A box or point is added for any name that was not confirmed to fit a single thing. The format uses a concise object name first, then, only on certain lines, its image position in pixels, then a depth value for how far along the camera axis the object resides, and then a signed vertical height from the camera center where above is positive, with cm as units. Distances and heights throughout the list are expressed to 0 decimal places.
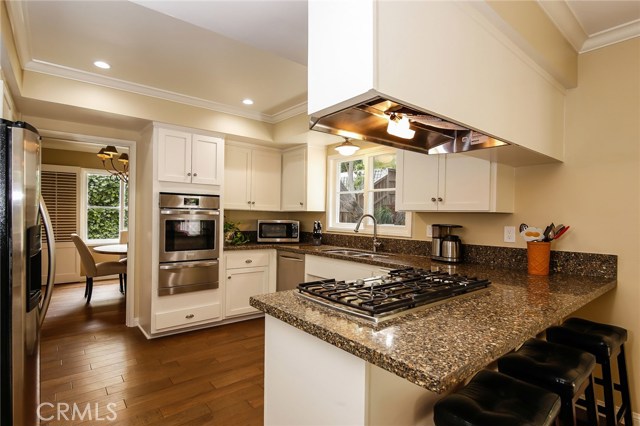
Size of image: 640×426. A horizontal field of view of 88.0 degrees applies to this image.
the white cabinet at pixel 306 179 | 411 +41
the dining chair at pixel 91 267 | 434 -79
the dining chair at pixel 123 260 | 497 -73
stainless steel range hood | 141 +41
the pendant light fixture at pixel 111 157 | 441 +74
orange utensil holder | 213 -28
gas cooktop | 121 -35
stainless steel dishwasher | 364 -68
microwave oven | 418 -27
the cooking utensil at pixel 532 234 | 216 -13
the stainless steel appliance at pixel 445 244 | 264 -26
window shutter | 564 +13
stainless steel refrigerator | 141 -26
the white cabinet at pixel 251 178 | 404 +41
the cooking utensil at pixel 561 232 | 215 -12
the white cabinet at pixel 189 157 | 331 +54
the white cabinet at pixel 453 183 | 229 +22
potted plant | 408 -31
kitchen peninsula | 90 -40
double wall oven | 331 -35
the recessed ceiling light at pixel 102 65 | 266 +117
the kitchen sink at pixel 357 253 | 313 -42
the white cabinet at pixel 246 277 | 376 -79
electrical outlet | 244 -15
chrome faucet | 343 -27
